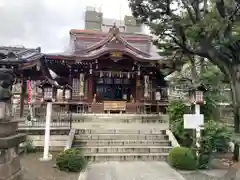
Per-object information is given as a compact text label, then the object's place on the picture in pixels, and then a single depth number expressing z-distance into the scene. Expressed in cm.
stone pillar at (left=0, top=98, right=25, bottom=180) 414
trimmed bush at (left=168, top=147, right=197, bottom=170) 677
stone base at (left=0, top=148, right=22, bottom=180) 414
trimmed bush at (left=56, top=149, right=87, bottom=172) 631
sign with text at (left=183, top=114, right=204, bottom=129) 722
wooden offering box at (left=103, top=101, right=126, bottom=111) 1501
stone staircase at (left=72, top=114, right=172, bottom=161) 779
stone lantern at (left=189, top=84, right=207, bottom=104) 757
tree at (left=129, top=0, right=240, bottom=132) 600
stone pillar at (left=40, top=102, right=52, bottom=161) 736
